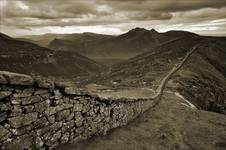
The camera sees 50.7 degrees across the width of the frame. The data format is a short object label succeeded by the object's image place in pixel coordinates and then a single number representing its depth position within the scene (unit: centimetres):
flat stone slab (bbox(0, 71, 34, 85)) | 541
